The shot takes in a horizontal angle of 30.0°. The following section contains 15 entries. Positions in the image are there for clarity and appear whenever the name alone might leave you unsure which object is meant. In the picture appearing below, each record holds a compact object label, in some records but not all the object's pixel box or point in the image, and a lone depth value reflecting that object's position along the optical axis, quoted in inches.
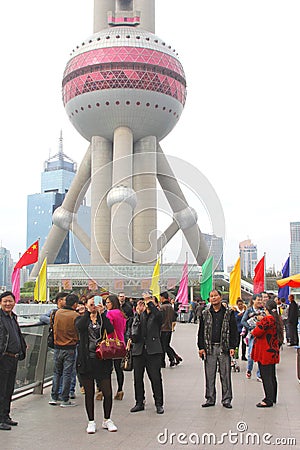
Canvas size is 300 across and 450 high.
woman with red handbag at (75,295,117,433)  272.8
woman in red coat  329.7
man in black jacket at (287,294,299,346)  665.0
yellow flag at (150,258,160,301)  792.3
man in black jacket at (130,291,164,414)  319.3
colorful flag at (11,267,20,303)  799.1
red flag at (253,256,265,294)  744.6
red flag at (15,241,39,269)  791.1
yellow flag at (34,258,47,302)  895.7
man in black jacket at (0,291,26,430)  284.4
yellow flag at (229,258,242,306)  652.7
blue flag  740.0
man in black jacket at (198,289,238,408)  329.7
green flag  852.0
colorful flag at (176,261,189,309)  1117.1
